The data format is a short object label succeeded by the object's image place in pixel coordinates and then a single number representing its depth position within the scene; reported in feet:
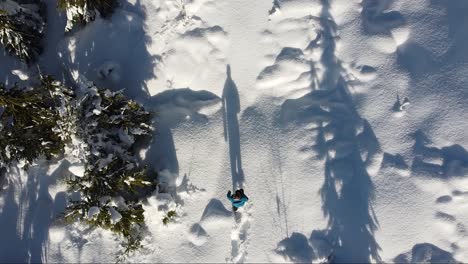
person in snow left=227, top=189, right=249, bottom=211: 30.14
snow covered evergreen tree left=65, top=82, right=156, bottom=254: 29.71
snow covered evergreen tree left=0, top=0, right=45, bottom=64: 34.04
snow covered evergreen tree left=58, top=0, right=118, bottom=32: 35.12
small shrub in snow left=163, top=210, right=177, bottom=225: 31.89
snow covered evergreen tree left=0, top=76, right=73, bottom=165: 31.26
